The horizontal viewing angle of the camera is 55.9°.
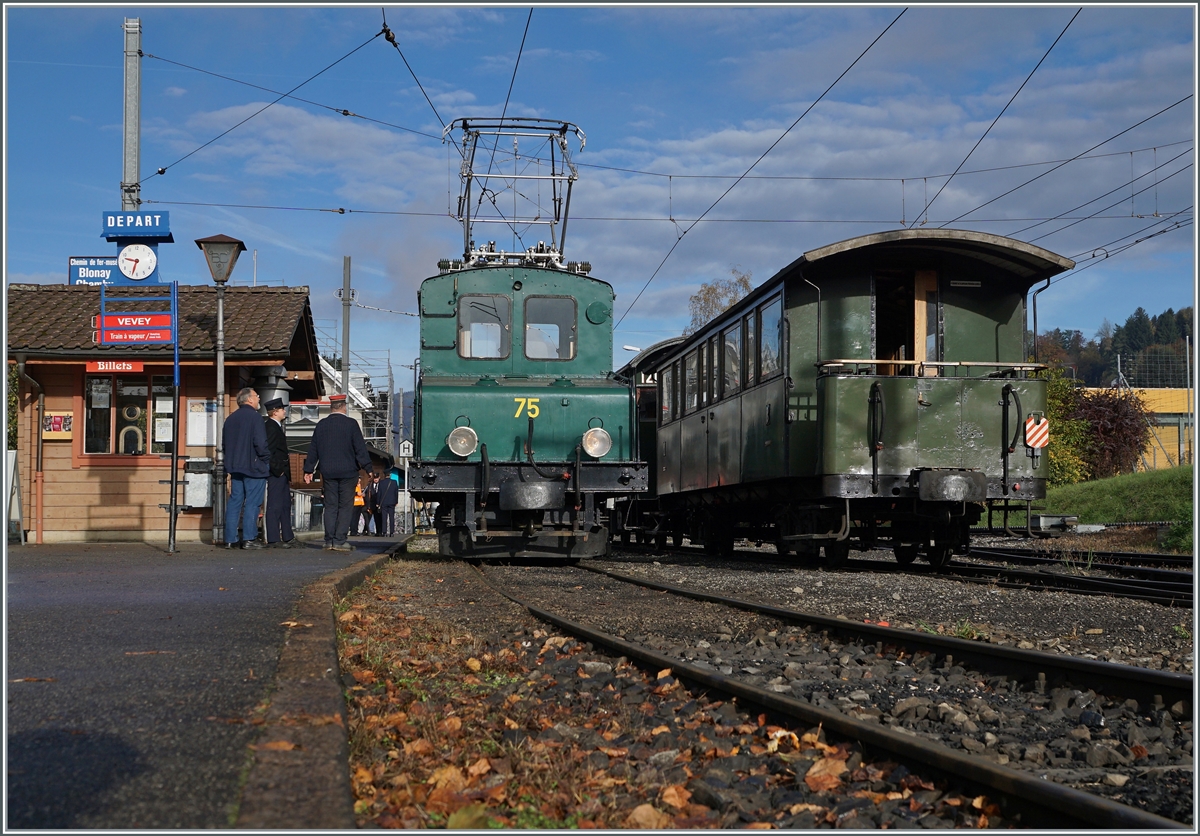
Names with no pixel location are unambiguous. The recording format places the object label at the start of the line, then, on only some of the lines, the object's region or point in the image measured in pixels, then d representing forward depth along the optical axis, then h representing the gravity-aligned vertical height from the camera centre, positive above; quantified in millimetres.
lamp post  15375 +2805
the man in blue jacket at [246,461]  13938 +192
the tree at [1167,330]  141000 +18454
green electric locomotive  12703 +762
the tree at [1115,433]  48562 +1881
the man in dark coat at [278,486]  14625 -124
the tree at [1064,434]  38688 +1489
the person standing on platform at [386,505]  30703 -785
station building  16156 +665
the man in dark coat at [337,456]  14203 +259
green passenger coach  11875 +896
